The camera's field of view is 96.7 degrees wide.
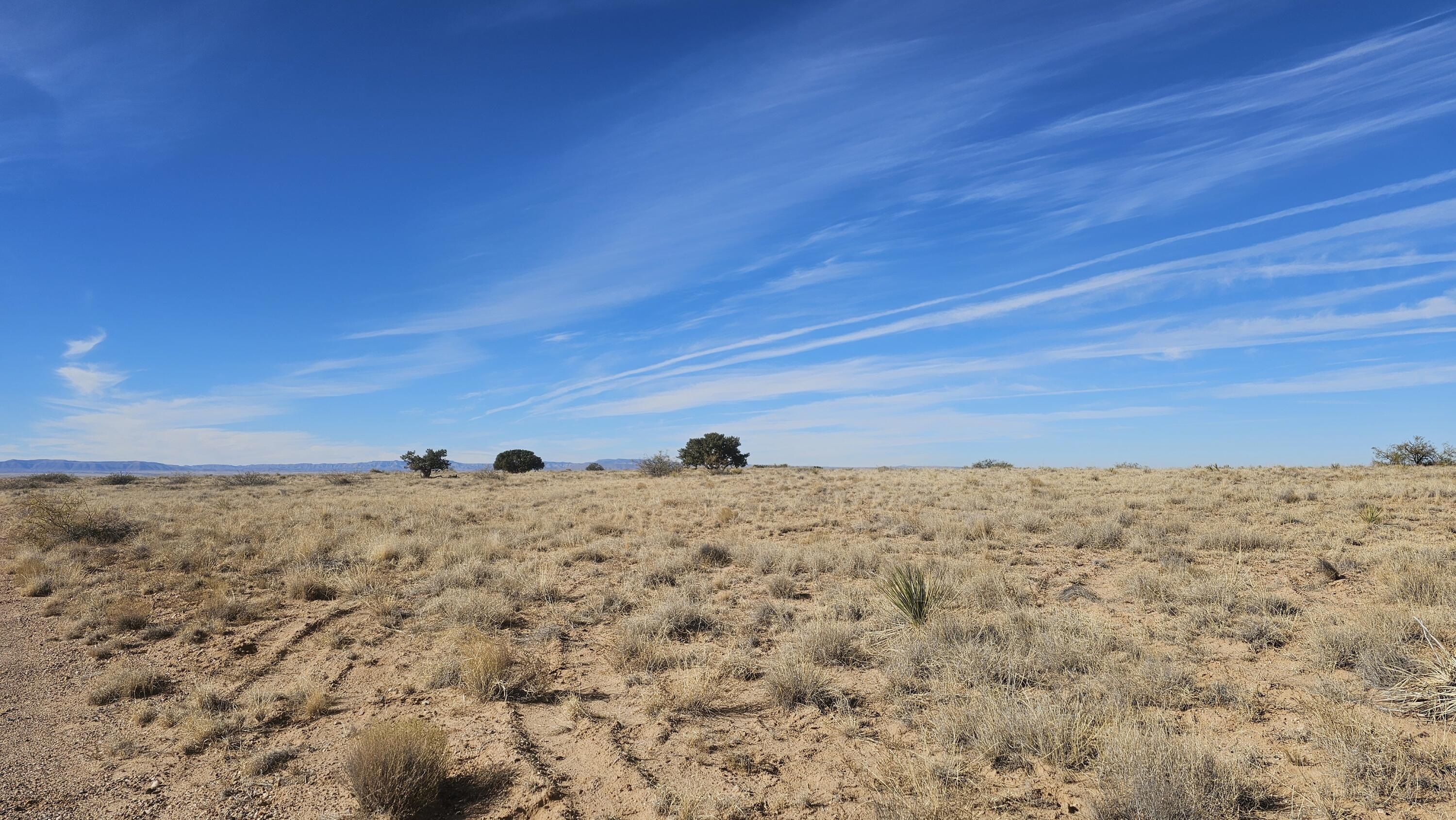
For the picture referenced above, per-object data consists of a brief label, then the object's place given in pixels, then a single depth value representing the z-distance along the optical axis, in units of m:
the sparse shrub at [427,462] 50.75
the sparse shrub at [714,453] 51.31
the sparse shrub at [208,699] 6.19
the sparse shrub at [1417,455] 31.02
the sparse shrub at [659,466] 45.17
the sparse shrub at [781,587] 10.25
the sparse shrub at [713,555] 12.89
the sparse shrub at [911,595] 8.20
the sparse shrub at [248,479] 40.81
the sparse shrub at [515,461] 61.97
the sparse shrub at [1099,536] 13.37
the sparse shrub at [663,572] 11.23
